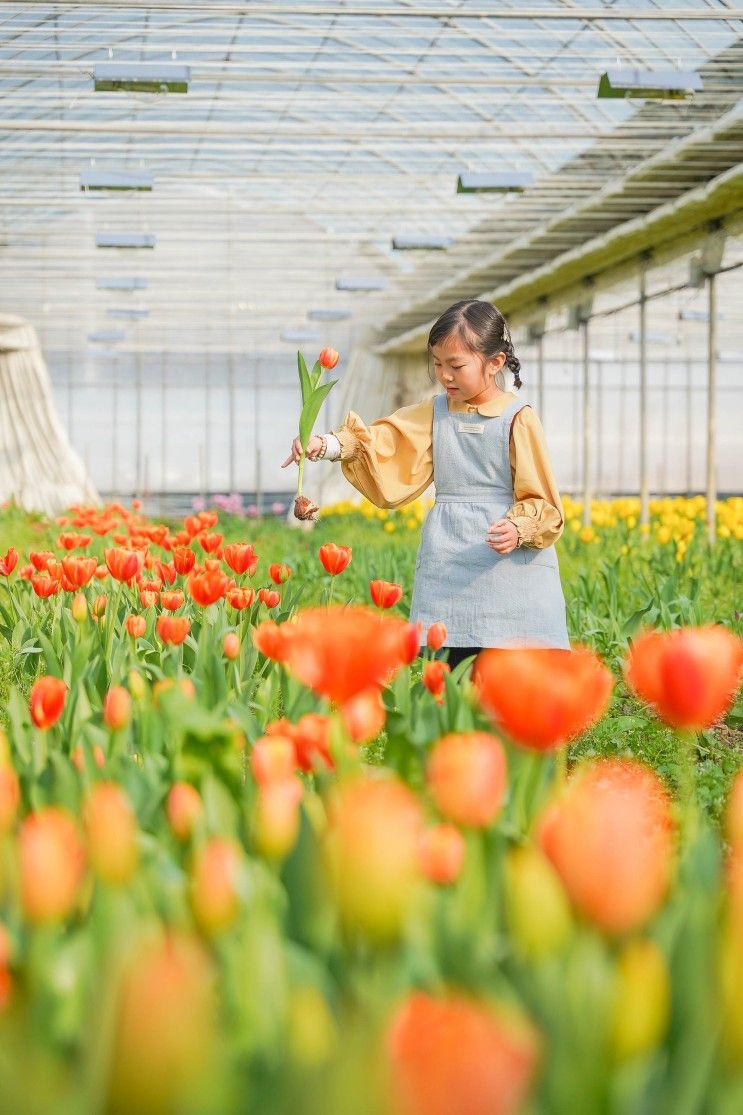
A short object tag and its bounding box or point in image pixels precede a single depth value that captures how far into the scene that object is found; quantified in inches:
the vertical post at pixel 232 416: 1074.1
